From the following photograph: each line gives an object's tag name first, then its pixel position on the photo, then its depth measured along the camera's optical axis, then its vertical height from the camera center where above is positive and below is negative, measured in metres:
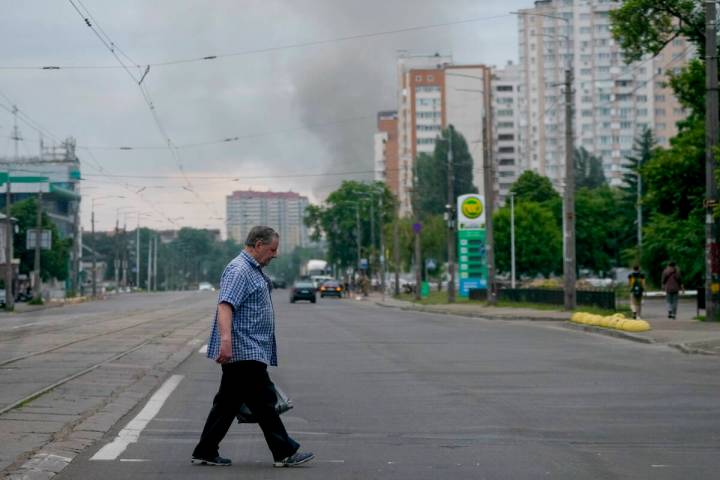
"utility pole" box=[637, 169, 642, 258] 44.36 +4.18
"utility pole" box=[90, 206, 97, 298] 93.46 +1.20
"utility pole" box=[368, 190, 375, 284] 116.31 +1.38
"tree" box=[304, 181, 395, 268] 142.00 +6.21
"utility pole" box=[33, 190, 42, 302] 69.12 +1.64
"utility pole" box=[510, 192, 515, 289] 82.36 +4.33
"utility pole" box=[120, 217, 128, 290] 127.52 +1.28
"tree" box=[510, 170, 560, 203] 120.56 +8.43
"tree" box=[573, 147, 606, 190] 151.75 +12.94
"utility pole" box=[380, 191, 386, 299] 83.81 +1.54
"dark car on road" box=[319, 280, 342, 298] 93.62 -1.14
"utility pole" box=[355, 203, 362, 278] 118.06 +4.05
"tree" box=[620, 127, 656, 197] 115.58 +10.86
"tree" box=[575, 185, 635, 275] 113.75 +4.18
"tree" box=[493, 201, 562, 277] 100.31 +2.82
